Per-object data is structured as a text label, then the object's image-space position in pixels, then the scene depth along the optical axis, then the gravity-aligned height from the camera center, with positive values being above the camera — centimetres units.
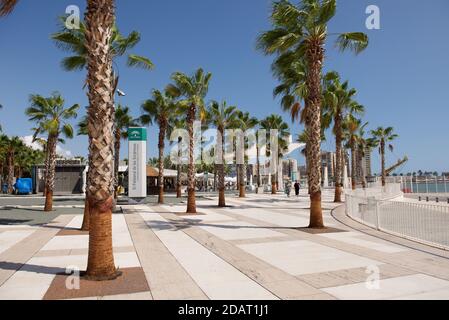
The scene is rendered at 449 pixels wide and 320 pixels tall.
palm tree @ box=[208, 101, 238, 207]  2672 +475
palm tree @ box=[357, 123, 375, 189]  5969 +537
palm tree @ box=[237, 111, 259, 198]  3537 +572
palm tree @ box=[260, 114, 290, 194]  4138 +605
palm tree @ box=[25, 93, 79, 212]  2152 +379
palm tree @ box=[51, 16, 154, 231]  1395 +587
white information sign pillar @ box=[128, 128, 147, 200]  2333 +138
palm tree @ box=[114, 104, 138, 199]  2778 +473
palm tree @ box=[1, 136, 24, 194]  5129 +517
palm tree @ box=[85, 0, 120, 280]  682 +80
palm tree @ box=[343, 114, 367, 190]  2931 +468
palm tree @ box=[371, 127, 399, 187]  4991 +604
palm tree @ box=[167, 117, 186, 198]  3075 +436
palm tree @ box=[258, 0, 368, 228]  1324 +558
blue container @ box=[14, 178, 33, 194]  4653 -76
